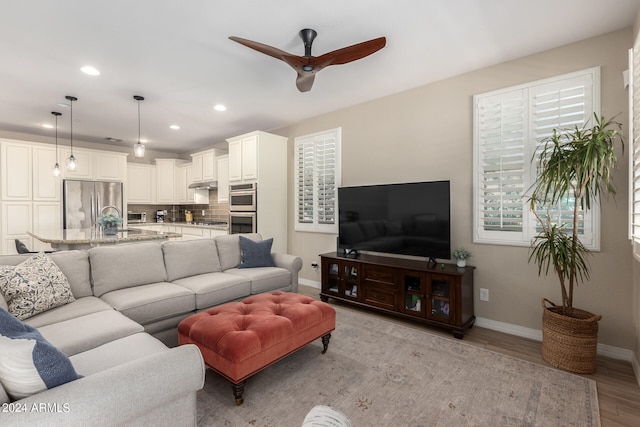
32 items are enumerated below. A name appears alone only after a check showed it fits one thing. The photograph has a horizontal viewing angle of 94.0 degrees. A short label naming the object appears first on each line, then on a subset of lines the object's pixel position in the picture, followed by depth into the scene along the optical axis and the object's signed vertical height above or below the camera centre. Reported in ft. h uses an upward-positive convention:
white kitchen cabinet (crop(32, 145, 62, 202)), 17.34 +1.93
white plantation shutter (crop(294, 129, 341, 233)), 14.52 +1.50
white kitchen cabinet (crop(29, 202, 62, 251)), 17.08 -0.50
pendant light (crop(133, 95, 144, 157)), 12.41 +2.58
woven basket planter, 7.30 -3.27
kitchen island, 11.07 -1.13
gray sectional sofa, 3.46 -2.32
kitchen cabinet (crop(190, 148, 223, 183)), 19.98 +3.05
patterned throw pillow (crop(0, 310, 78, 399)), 3.25 -1.75
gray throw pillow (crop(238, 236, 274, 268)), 11.66 -1.74
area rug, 5.83 -4.04
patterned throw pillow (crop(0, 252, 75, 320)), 6.44 -1.76
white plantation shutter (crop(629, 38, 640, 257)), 6.18 +1.45
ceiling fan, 7.04 +3.88
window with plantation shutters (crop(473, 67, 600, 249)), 8.54 +2.08
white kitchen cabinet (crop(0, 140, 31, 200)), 16.35 +2.20
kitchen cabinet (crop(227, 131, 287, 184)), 15.55 +2.91
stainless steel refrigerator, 18.19 +0.56
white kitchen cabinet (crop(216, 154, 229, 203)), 19.06 +2.04
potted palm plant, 7.14 -0.75
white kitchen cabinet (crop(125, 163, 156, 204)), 21.88 +1.95
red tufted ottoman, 6.02 -2.72
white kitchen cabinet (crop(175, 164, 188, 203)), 22.62 +2.01
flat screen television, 10.28 -0.34
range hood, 19.99 +1.70
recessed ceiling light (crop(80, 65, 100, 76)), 9.89 +4.71
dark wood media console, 9.48 -2.79
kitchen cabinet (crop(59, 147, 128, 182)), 18.44 +2.93
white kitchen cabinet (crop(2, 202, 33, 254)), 16.39 -0.81
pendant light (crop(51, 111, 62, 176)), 15.06 +2.00
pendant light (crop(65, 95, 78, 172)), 13.88 +2.12
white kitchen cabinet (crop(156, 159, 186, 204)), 23.08 +2.36
